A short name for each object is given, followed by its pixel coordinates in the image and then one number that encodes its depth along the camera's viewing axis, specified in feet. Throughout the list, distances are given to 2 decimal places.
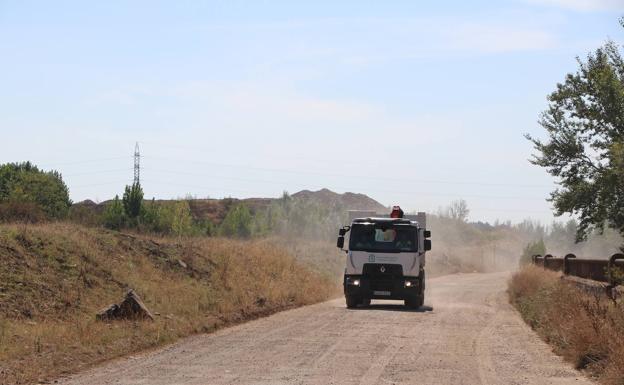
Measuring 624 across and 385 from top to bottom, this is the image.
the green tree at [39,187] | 210.38
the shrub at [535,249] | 335.47
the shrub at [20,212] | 118.69
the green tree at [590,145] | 107.86
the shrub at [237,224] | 308.81
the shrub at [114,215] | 199.00
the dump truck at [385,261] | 87.71
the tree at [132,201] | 228.22
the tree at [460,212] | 629.92
